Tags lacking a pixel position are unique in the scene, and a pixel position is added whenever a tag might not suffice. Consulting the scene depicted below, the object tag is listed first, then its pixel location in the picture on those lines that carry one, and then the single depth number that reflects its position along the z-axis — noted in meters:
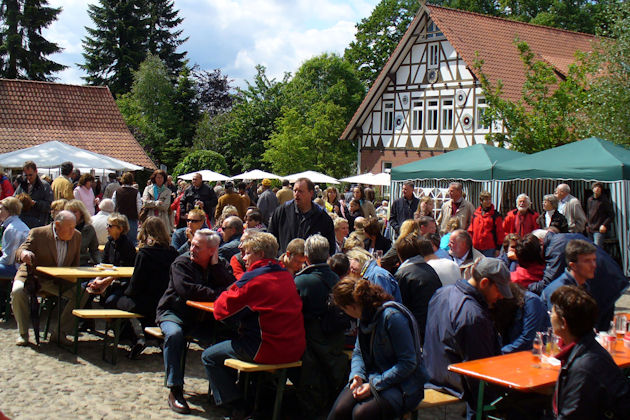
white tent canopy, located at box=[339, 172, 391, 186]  23.67
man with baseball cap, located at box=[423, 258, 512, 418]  4.38
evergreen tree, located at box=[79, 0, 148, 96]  52.56
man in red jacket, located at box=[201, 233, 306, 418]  5.06
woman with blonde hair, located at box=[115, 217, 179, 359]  6.61
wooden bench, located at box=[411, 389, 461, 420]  4.41
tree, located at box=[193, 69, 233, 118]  56.06
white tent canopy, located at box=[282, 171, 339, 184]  24.38
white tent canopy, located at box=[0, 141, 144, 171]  13.37
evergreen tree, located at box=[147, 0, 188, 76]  55.97
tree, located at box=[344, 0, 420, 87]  45.81
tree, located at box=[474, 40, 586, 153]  20.45
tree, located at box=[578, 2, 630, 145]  17.22
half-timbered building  29.44
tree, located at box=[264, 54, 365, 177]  36.06
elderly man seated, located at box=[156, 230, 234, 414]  5.81
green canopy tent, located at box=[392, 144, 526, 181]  14.63
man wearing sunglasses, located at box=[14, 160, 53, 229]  10.55
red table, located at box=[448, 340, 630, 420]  3.87
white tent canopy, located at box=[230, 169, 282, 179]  26.71
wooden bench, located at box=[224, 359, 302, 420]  5.05
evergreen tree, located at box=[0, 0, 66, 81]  41.62
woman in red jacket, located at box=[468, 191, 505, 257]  10.71
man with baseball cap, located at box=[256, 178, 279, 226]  13.53
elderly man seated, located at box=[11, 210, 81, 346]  7.31
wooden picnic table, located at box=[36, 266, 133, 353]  6.98
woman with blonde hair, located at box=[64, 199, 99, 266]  8.12
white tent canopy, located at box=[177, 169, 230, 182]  26.30
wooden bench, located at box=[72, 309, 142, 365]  6.52
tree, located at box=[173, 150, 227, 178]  35.41
